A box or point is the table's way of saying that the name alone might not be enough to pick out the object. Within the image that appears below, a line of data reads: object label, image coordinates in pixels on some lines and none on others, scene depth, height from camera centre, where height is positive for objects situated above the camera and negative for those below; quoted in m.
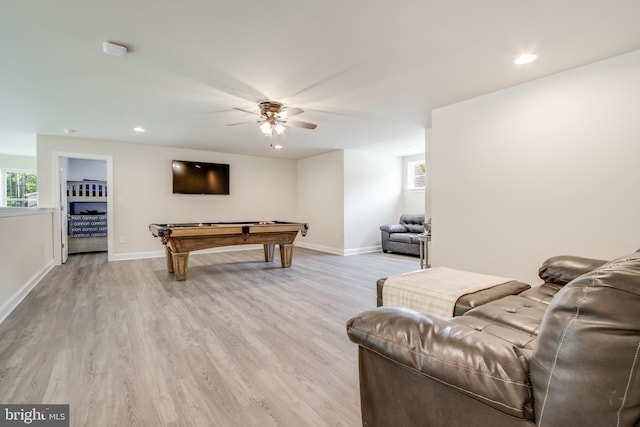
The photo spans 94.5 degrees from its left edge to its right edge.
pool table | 4.05 -0.41
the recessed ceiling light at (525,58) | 2.49 +1.31
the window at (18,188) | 7.66 +0.57
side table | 4.46 -0.62
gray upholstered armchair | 6.30 -0.54
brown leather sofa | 0.62 -0.42
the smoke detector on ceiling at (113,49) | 2.28 +1.27
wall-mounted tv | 6.28 +0.72
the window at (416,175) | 7.27 +0.89
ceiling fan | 3.49 +1.17
